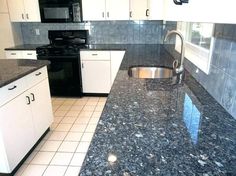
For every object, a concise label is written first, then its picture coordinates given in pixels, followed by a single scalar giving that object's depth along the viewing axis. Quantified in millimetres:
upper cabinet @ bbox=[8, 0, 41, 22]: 3598
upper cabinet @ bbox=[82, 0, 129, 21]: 3457
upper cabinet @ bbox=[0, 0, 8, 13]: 3598
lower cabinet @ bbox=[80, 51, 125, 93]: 3527
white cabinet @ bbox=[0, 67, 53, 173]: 1749
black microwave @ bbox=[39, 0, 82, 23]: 3467
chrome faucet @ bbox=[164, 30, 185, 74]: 1646
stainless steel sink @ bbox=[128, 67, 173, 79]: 2158
